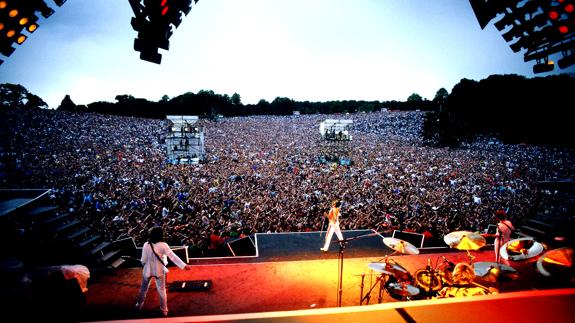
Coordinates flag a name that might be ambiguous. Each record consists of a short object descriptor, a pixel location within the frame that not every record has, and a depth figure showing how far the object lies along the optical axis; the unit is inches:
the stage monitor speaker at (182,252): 219.8
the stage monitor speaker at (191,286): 179.8
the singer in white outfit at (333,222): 235.9
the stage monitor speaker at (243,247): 241.4
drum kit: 137.6
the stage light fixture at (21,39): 149.2
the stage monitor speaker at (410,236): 265.6
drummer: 142.6
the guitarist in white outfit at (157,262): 148.9
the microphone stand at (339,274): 152.9
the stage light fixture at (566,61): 172.7
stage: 163.2
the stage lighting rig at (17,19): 135.7
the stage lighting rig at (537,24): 161.3
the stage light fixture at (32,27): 151.5
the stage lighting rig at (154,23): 154.7
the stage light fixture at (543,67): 198.5
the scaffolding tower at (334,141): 754.8
